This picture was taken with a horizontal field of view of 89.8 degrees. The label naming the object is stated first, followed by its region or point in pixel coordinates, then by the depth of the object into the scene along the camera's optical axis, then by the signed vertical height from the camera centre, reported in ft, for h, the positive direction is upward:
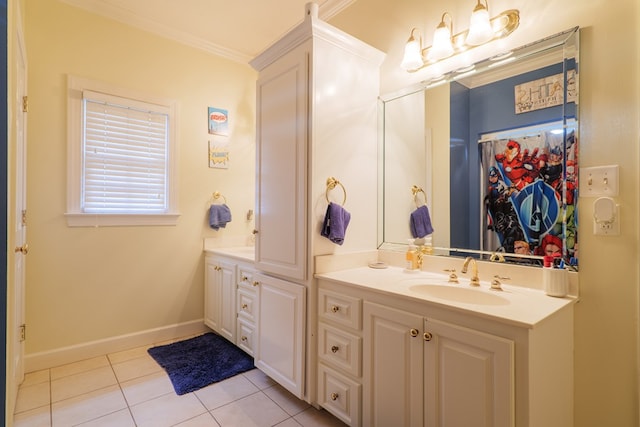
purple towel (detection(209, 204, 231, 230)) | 10.12 -0.11
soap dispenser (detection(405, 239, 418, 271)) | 6.39 -0.93
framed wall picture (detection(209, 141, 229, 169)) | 10.31 +1.84
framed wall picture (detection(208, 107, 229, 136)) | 10.32 +2.99
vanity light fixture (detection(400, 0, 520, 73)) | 5.34 +3.16
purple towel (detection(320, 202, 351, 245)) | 6.00 -0.21
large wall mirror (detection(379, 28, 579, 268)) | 4.75 +1.02
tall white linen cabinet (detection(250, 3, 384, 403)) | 6.03 +0.90
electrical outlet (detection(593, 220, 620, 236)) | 4.24 -0.19
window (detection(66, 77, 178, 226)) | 8.11 +1.49
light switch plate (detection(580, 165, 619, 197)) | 4.27 +0.44
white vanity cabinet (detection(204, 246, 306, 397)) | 6.25 -2.36
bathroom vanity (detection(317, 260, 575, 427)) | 3.62 -1.87
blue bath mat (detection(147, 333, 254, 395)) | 7.29 -3.77
